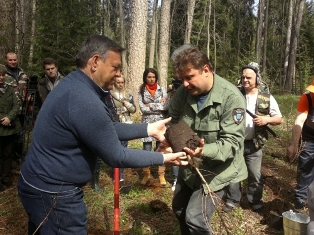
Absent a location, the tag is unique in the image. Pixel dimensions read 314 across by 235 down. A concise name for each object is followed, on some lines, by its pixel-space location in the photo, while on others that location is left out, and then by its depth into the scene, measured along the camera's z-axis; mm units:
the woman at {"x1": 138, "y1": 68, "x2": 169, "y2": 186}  5156
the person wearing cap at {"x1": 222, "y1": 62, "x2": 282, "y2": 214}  4074
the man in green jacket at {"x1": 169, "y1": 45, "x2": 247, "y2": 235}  2580
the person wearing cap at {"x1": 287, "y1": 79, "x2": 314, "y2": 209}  3959
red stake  3027
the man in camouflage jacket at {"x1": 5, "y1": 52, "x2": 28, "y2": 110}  5271
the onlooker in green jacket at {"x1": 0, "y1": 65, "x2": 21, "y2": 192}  4805
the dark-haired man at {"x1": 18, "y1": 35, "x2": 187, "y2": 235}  1919
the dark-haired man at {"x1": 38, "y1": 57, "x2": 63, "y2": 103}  5187
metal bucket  3381
